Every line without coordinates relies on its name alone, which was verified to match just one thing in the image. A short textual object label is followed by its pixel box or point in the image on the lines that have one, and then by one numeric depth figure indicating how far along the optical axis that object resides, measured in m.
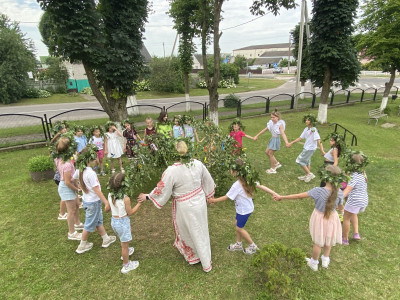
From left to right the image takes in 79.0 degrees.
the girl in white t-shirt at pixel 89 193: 3.74
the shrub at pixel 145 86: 31.59
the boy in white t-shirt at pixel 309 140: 6.25
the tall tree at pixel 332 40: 11.80
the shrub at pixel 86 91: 29.47
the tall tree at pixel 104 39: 7.07
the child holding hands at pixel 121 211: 3.31
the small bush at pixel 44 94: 26.88
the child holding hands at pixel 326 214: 3.33
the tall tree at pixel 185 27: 14.69
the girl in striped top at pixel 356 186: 4.06
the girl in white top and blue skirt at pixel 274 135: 6.72
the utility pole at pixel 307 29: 19.27
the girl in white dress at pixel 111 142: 6.92
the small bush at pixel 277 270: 3.19
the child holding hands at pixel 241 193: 3.53
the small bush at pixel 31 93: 25.86
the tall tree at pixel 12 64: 22.59
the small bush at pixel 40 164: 6.76
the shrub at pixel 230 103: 18.29
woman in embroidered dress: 3.34
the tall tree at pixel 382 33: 13.96
